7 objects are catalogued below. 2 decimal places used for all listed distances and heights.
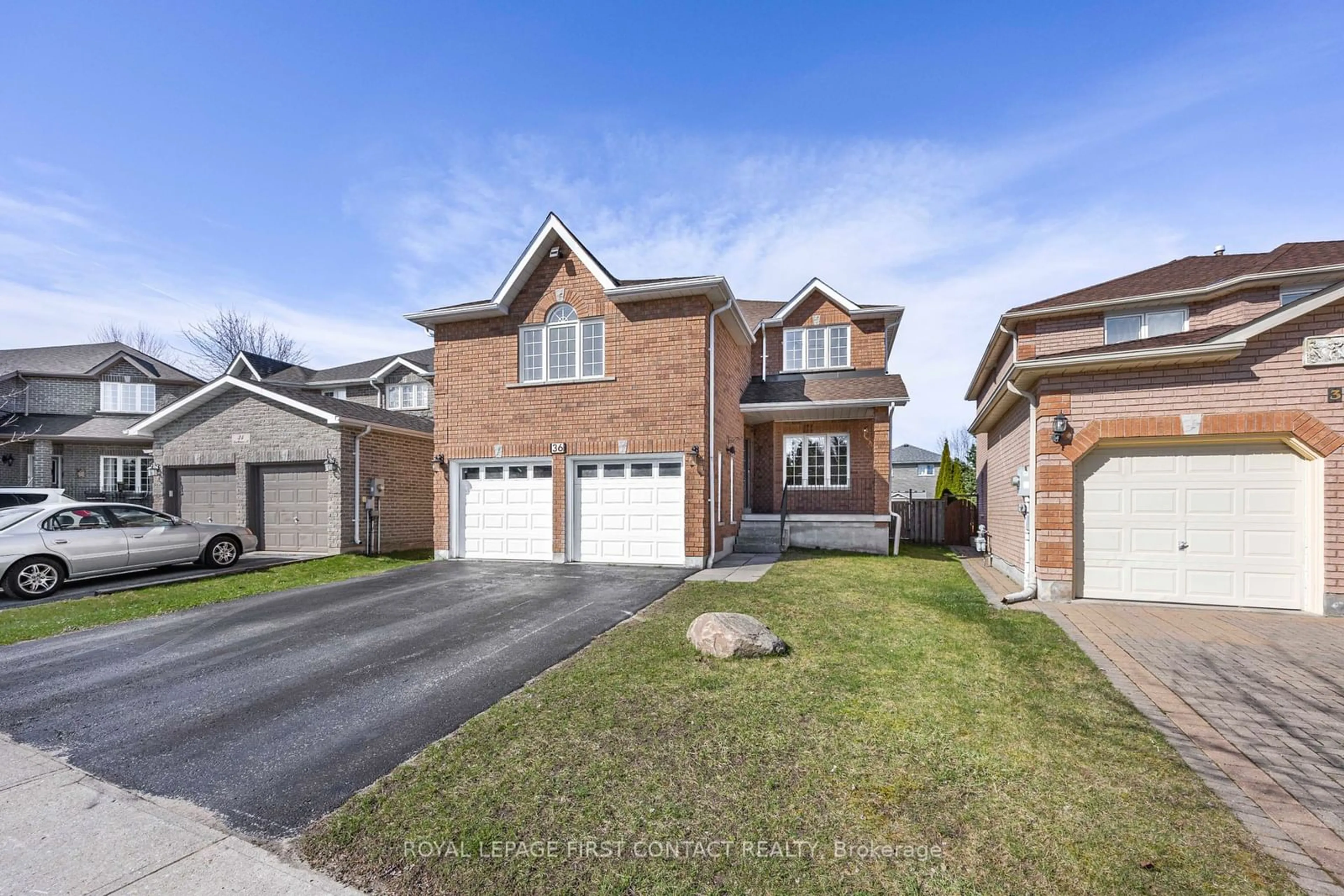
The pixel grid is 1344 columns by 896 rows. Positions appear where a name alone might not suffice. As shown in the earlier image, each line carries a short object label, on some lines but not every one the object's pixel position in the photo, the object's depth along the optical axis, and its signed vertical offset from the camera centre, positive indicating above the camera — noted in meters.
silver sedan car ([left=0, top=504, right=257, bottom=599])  9.10 -1.74
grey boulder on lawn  5.50 -1.93
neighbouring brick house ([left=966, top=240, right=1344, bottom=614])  7.33 -0.24
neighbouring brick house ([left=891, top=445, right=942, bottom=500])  44.81 -1.83
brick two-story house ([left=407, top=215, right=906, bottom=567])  11.34 +0.72
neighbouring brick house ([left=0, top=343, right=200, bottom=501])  19.86 +1.46
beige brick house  13.72 -0.45
